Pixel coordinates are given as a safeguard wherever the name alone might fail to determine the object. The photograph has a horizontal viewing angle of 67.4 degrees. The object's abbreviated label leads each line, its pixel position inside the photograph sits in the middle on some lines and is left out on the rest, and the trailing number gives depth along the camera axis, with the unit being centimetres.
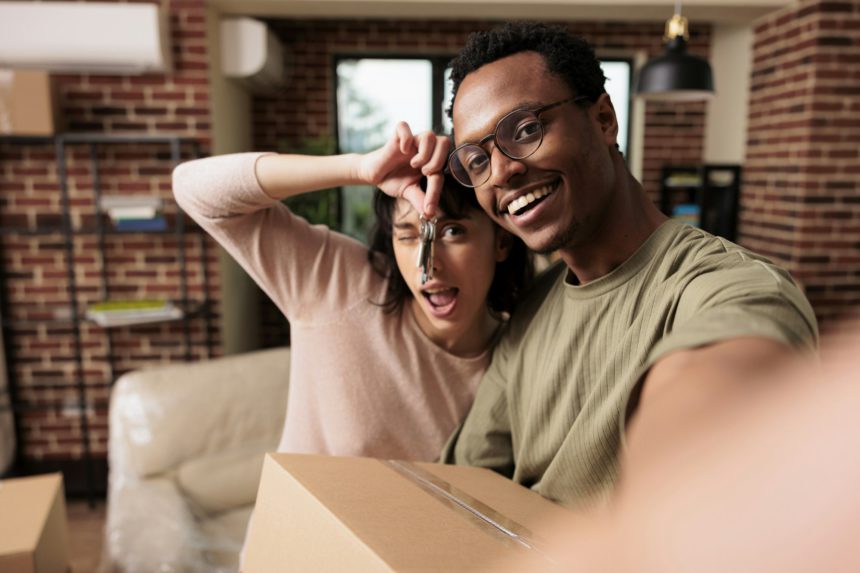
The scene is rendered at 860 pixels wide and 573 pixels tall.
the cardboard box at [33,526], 138
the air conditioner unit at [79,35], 293
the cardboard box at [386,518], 54
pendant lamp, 284
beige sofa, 205
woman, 120
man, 75
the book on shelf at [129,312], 309
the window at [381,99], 468
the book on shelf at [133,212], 310
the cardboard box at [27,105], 289
